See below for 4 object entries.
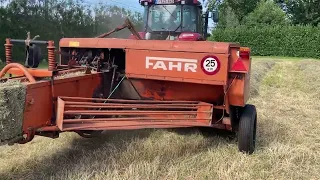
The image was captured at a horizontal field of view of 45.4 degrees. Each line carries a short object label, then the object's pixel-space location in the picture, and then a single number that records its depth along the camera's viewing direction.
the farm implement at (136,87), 3.38
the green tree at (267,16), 34.96
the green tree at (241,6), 38.75
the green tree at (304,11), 37.28
